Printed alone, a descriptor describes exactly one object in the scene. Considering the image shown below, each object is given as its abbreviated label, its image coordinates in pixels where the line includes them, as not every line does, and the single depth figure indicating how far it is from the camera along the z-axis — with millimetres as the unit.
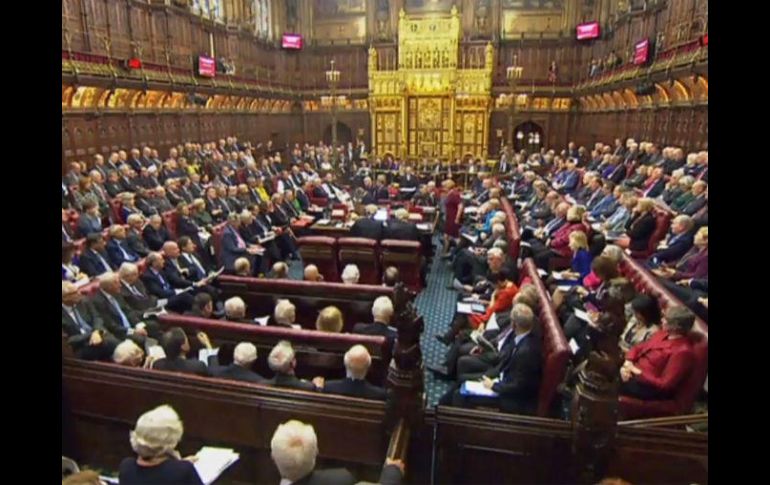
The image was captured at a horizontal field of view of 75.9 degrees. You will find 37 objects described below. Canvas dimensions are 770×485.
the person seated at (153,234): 7672
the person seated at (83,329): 3955
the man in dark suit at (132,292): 5766
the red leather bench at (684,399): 3537
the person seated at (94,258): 6379
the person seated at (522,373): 3732
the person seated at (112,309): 5129
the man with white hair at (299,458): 2252
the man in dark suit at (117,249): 6934
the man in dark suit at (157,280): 6215
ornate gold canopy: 21484
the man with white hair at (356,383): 3326
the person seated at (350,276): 5957
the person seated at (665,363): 3541
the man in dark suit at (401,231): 8289
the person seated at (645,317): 4117
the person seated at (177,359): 3619
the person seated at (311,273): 6098
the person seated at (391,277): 6086
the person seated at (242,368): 3549
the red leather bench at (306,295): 5598
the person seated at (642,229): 7527
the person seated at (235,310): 4754
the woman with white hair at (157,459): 2295
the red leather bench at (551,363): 3667
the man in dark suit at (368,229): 8375
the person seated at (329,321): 4387
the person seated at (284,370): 3371
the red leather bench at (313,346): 4125
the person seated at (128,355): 3717
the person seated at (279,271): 6457
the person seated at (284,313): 4641
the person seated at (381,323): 4632
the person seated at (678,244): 6711
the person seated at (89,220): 7836
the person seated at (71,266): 5766
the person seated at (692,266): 5934
